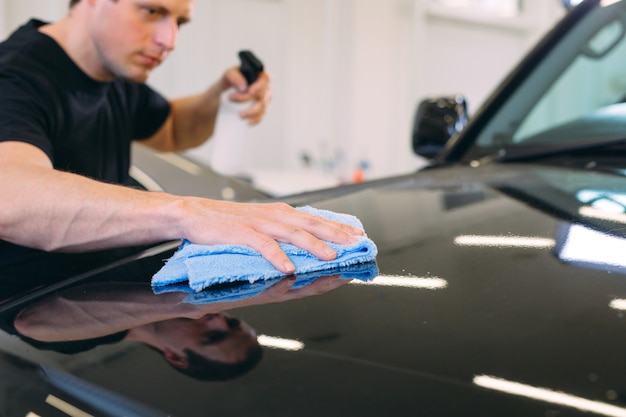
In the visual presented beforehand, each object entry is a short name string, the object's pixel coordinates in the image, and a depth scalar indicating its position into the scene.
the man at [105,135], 0.99
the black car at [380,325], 0.57
